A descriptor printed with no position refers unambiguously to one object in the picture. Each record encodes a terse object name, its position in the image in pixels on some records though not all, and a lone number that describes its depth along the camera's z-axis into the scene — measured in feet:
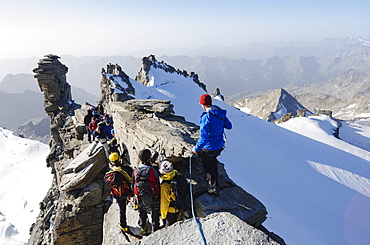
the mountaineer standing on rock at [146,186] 17.26
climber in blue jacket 17.94
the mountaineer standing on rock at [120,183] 20.44
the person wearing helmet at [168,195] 17.12
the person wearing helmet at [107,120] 40.93
